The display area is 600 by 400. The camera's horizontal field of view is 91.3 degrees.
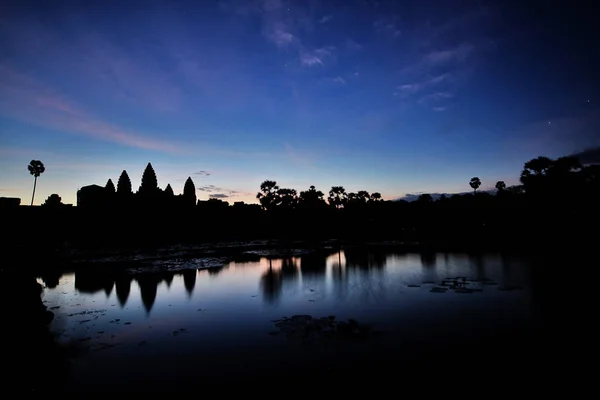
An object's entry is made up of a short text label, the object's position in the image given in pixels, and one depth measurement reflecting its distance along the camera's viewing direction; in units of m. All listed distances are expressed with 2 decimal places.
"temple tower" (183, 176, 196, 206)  114.44
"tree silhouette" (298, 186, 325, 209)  127.56
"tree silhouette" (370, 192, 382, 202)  149.62
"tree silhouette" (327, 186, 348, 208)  143.38
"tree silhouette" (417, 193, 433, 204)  122.31
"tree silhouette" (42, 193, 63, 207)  72.25
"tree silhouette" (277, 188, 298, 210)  131.50
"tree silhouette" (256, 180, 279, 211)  129.88
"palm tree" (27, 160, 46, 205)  86.38
